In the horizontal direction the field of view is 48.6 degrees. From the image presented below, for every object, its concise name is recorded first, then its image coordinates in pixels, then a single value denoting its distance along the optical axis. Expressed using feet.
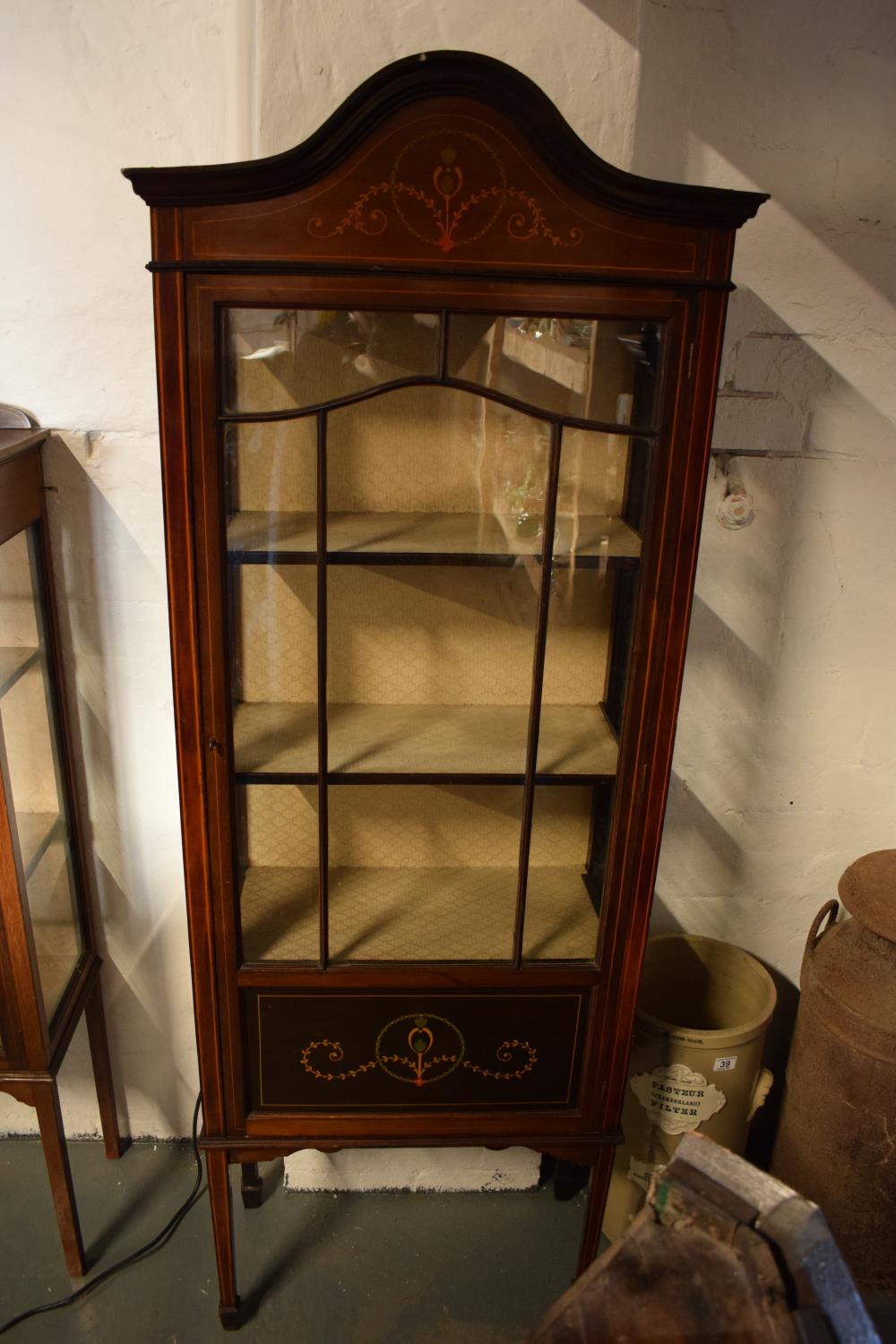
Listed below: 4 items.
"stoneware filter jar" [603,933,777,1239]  5.99
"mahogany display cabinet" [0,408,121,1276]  5.34
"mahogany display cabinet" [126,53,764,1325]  4.06
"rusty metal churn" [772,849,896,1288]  5.63
